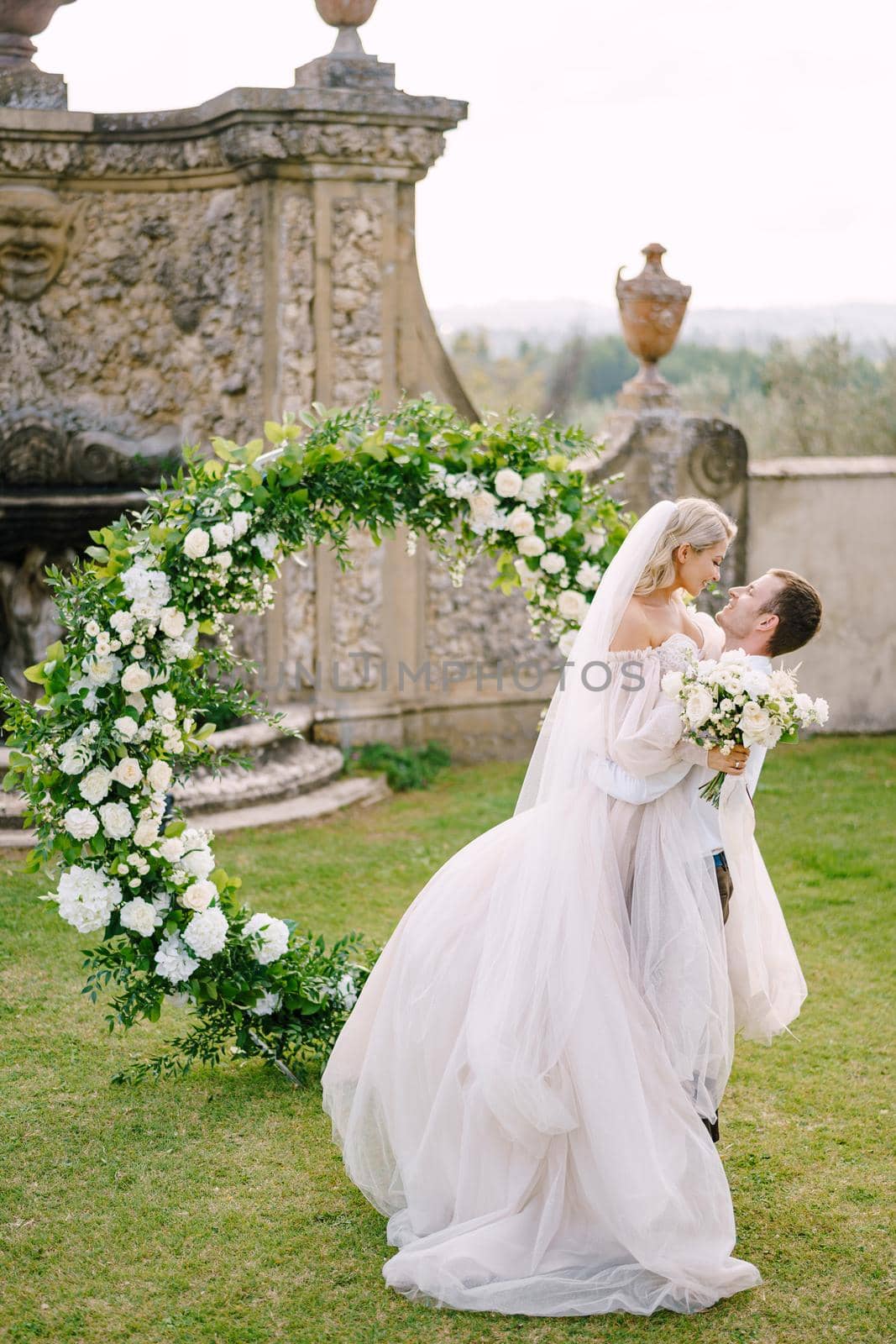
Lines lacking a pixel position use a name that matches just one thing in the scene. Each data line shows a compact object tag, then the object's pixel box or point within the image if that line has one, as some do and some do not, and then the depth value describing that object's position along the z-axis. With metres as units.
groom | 4.00
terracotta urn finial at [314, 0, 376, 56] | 8.15
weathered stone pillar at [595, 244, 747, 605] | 9.49
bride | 3.69
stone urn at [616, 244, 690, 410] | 9.45
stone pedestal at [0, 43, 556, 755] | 8.30
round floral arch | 4.59
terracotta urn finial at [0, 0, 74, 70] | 8.57
